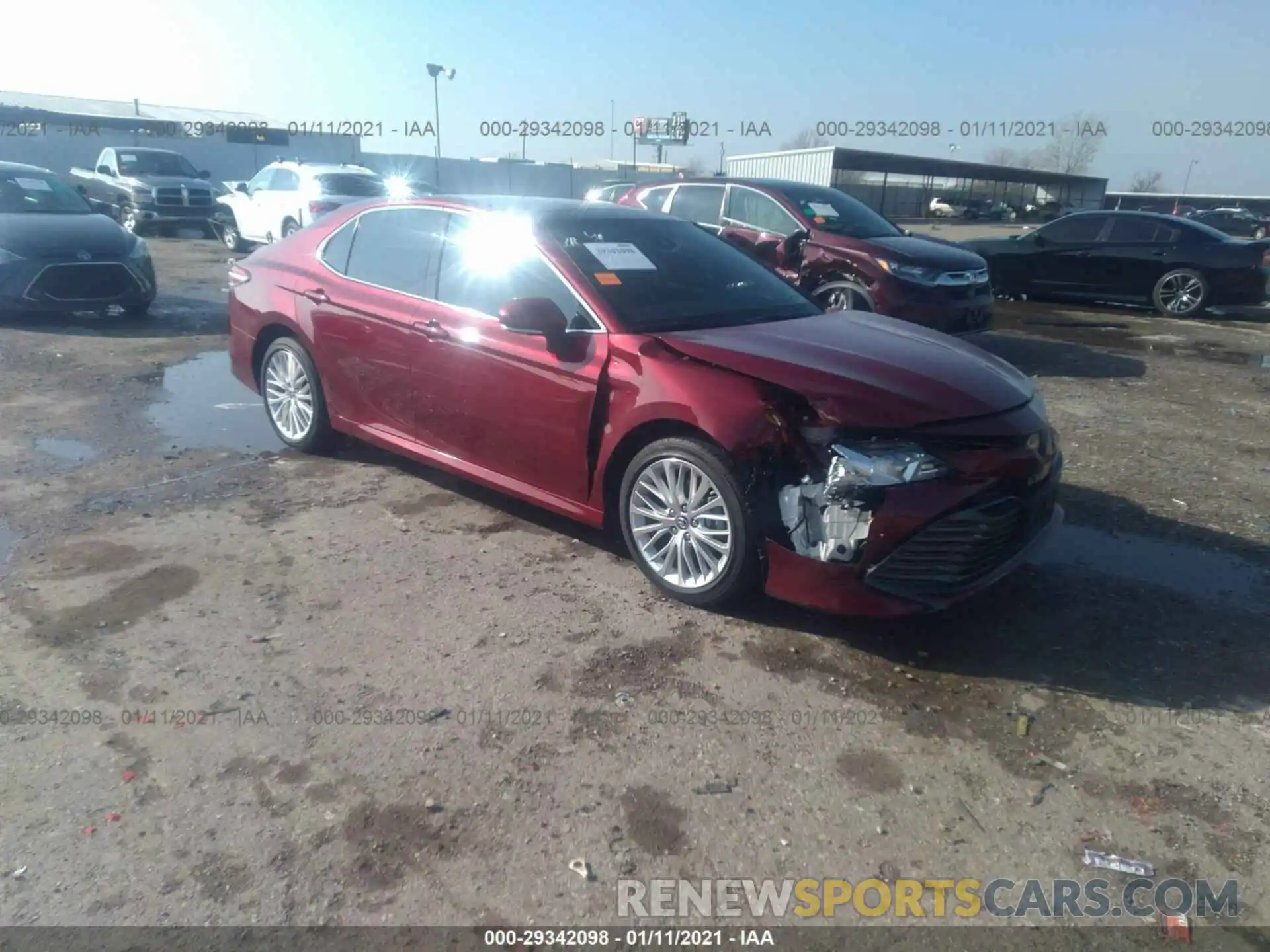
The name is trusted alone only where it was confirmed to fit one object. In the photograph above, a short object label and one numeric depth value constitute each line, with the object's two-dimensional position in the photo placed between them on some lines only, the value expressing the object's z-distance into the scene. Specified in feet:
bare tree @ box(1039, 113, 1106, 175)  255.09
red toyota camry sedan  11.63
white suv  51.13
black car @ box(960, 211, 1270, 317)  40.88
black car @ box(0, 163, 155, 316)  31.12
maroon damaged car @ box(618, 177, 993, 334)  28.45
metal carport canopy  113.09
